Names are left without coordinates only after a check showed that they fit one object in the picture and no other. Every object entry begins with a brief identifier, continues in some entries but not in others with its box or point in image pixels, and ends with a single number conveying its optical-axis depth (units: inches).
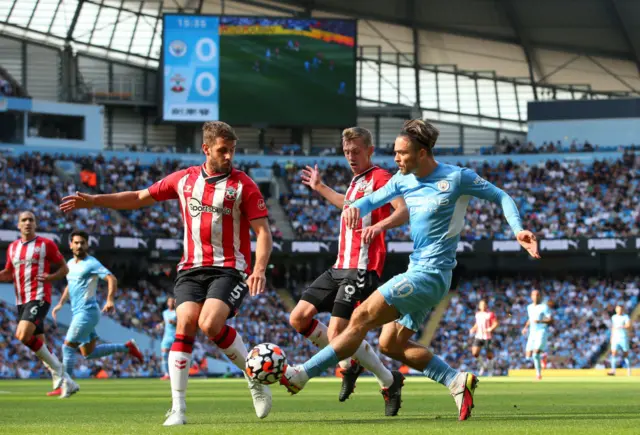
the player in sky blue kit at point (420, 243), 365.7
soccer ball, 346.3
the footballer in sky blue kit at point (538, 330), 1177.4
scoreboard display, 2172.7
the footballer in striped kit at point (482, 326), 1298.0
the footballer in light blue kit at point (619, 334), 1343.5
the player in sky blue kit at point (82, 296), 721.0
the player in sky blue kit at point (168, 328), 1195.3
